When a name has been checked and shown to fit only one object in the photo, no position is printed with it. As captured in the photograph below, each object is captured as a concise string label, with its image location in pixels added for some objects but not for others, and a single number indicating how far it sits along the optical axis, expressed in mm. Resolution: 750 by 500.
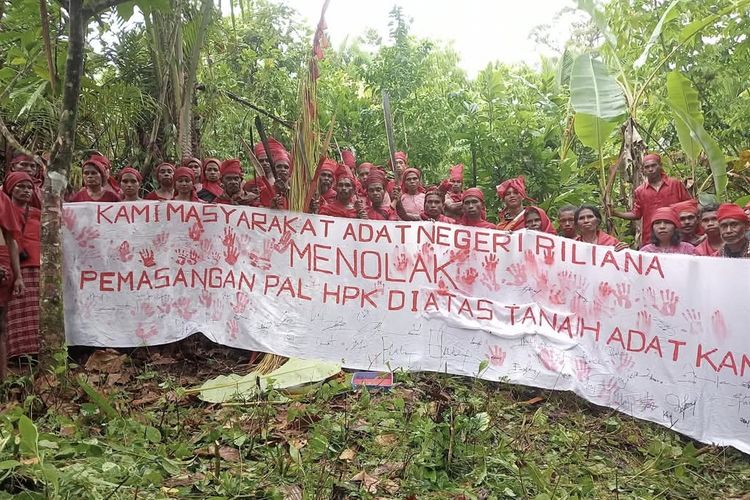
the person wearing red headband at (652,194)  5980
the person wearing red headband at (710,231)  4925
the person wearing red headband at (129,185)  5328
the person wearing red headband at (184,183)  5348
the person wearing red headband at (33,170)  5012
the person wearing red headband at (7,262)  4289
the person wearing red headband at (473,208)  5504
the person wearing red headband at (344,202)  5406
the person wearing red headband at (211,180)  5949
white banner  4707
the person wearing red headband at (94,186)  5258
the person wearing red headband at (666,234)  5066
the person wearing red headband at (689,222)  5137
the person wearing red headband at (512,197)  5844
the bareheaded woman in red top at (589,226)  5293
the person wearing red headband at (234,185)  5789
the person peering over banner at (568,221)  5660
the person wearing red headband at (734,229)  4648
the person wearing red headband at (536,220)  5387
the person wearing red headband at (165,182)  5480
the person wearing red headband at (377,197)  5727
